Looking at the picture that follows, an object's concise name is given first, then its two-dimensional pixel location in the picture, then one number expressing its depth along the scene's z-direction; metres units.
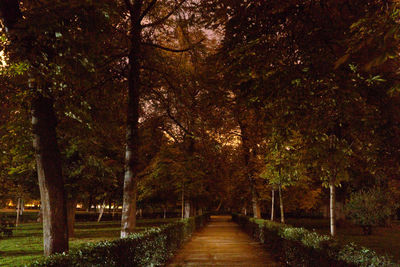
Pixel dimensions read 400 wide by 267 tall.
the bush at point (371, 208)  23.66
